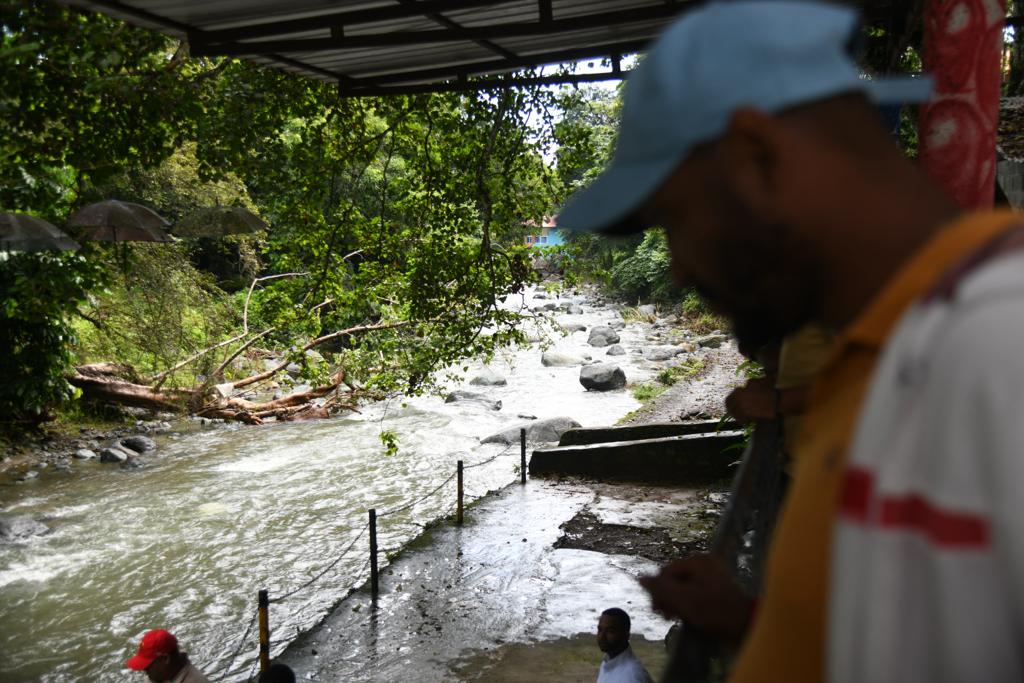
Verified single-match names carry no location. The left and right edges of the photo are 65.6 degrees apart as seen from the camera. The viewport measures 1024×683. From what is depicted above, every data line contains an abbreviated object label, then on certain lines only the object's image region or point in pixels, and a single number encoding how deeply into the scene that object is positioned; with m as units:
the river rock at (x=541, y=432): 15.83
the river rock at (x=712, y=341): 26.84
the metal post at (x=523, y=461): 11.22
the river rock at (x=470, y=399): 19.69
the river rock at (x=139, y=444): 15.41
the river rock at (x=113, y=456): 14.66
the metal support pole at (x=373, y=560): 7.70
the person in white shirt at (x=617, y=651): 4.07
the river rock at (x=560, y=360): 25.31
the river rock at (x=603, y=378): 21.53
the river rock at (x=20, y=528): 10.80
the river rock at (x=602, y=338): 29.30
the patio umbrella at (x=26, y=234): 8.80
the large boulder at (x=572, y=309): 38.13
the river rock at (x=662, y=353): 26.12
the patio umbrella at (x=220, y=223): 12.52
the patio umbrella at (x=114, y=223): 10.57
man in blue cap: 0.61
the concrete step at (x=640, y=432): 11.97
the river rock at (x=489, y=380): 21.64
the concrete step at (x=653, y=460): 10.86
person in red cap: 4.70
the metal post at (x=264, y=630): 5.80
